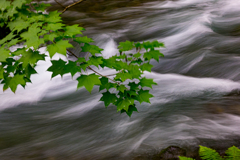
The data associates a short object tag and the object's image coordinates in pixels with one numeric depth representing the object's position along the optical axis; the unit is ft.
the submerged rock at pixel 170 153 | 6.80
